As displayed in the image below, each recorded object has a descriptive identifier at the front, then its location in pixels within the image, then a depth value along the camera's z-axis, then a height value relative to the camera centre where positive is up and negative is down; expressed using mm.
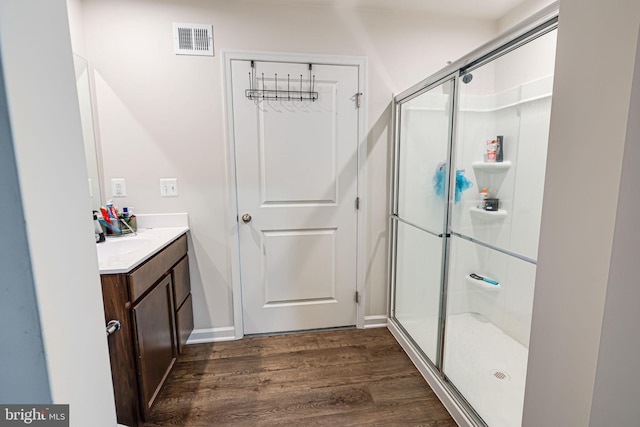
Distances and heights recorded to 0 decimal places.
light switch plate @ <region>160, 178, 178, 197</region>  2061 -100
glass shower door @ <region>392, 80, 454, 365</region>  1800 -269
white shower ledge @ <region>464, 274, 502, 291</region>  2002 -773
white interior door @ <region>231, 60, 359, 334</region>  2102 -184
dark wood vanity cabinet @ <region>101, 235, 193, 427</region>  1251 -749
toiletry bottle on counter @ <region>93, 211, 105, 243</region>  1712 -348
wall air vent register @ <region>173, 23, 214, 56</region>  1944 +864
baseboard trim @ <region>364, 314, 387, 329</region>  2433 -1213
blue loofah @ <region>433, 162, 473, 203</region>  1721 -66
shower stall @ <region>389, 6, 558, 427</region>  1662 -283
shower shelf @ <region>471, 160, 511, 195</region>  1945 -20
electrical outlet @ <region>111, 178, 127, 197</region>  2014 -96
